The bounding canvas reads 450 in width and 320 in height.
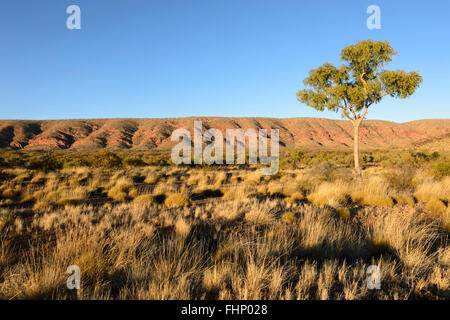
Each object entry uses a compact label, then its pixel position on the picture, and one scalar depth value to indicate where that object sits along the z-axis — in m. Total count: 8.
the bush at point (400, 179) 10.20
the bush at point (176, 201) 7.52
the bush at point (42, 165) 17.14
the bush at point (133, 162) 24.02
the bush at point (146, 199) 7.79
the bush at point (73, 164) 20.61
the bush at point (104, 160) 18.78
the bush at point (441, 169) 11.85
